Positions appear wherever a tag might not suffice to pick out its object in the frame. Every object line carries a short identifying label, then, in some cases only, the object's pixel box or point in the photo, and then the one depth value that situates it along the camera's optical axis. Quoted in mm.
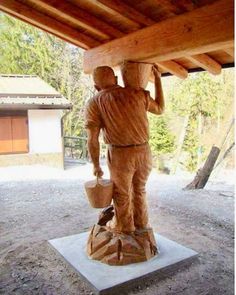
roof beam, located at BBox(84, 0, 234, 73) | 1713
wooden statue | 2424
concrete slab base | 2211
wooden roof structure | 1800
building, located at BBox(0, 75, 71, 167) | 7963
